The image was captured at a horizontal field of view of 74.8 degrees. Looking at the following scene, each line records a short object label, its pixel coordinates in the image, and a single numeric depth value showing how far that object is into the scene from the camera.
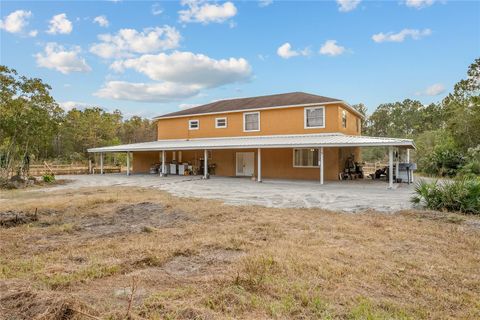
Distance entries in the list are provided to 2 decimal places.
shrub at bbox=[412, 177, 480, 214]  8.70
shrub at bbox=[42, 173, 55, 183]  18.62
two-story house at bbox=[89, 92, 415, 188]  18.59
